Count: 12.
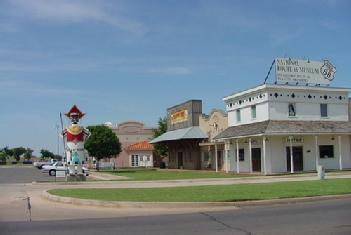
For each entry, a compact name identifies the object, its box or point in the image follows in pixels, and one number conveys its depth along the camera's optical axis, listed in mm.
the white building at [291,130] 41312
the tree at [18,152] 192625
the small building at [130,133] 90194
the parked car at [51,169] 52712
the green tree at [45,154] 191875
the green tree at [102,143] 62781
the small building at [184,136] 55884
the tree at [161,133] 71562
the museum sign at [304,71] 43344
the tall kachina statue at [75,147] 35906
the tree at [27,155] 193638
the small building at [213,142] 50344
